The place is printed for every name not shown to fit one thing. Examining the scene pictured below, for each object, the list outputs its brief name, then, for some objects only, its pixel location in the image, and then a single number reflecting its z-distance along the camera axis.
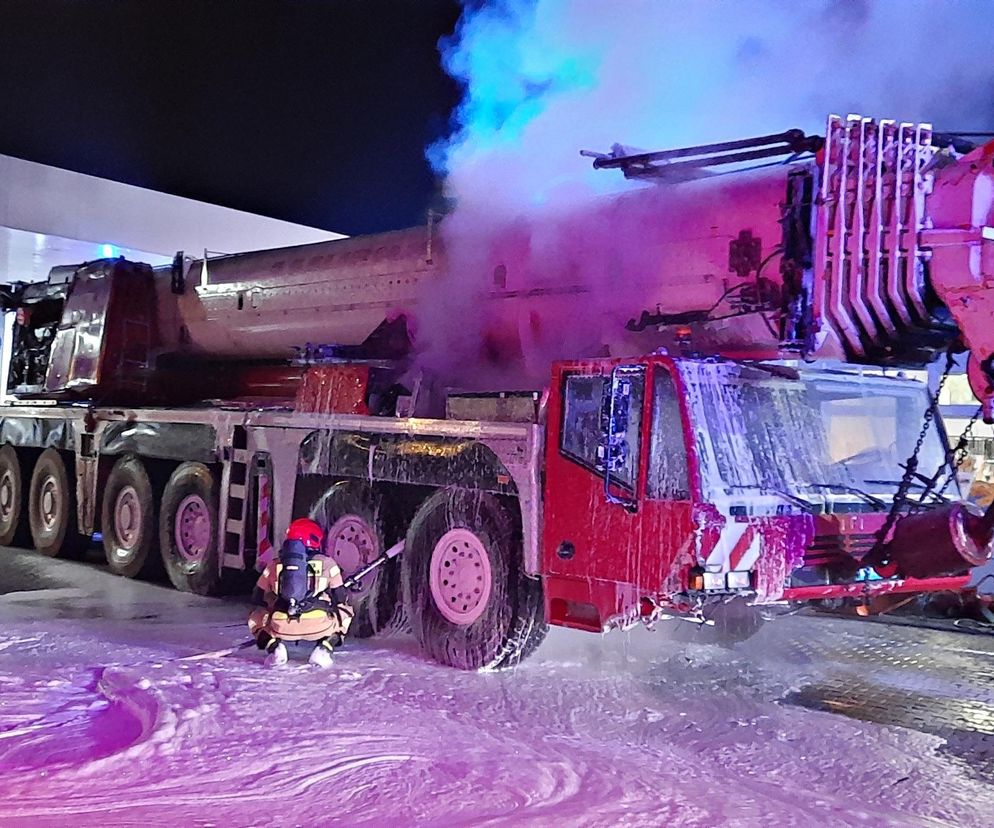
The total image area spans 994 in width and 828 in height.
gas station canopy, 16.20
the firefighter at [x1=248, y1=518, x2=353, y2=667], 7.00
